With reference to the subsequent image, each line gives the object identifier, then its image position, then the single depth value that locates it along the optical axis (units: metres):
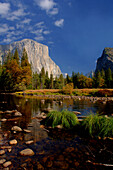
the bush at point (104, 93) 41.99
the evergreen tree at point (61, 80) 109.57
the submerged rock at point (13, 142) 5.90
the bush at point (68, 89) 50.35
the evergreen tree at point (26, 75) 57.05
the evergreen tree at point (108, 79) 87.75
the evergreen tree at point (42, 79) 100.78
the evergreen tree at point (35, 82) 91.25
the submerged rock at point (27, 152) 4.96
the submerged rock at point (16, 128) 7.67
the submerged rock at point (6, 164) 4.20
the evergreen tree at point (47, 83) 110.12
